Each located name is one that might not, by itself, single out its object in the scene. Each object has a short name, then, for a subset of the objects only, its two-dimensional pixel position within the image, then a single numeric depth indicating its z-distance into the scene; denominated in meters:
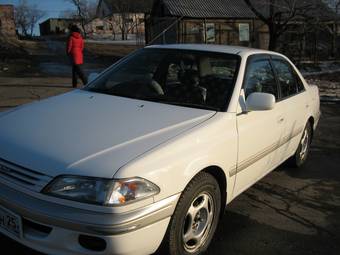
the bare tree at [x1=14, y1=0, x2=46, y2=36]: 84.50
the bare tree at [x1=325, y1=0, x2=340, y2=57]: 15.97
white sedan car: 2.72
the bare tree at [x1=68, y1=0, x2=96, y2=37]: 74.21
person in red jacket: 12.32
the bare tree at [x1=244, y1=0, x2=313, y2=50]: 15.86
